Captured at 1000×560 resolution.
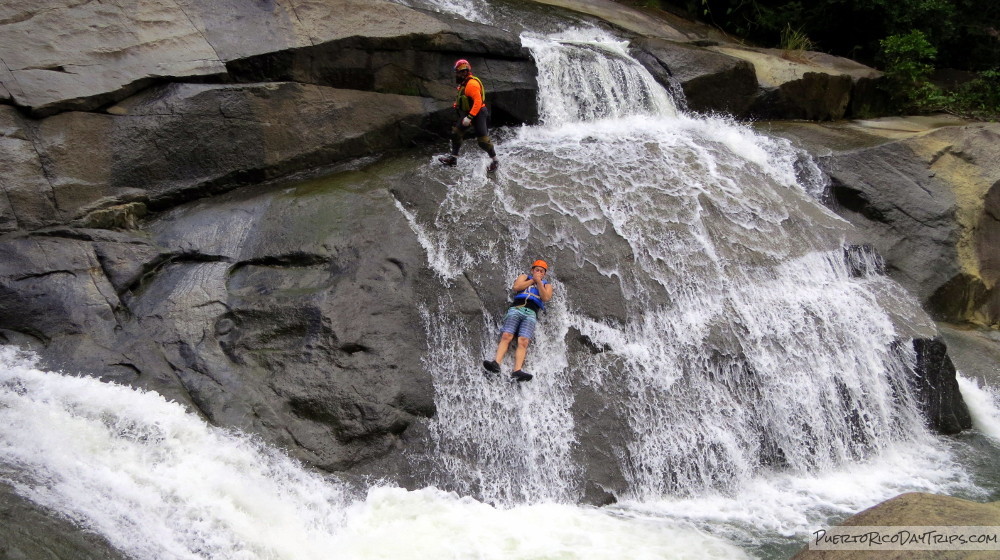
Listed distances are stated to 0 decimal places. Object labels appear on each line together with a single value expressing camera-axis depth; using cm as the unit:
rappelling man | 749
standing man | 924
